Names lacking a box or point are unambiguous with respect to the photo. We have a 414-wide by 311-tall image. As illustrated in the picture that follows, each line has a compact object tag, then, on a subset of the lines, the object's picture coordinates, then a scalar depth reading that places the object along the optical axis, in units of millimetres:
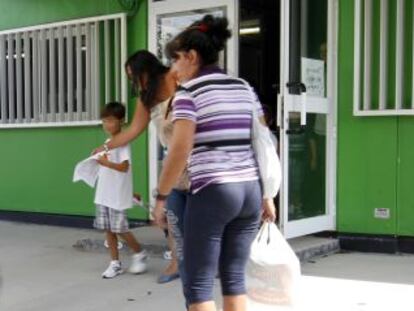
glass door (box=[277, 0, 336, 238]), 5852
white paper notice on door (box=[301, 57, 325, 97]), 6067
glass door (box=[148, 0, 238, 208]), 6902
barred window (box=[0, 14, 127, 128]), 7875
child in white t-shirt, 5418
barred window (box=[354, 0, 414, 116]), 6012
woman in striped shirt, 2982
